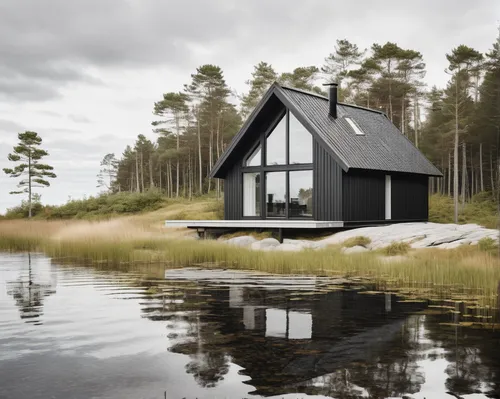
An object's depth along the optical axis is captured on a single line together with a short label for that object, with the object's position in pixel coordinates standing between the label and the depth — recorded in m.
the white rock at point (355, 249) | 15.06
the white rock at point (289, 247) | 16.24
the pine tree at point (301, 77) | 47.50
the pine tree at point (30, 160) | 45.81
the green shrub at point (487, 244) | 13.00
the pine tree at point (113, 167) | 89.39
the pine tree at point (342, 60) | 47.04
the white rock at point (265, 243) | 17.92
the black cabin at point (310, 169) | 20.00
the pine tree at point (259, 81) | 48.44
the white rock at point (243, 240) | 18.70
